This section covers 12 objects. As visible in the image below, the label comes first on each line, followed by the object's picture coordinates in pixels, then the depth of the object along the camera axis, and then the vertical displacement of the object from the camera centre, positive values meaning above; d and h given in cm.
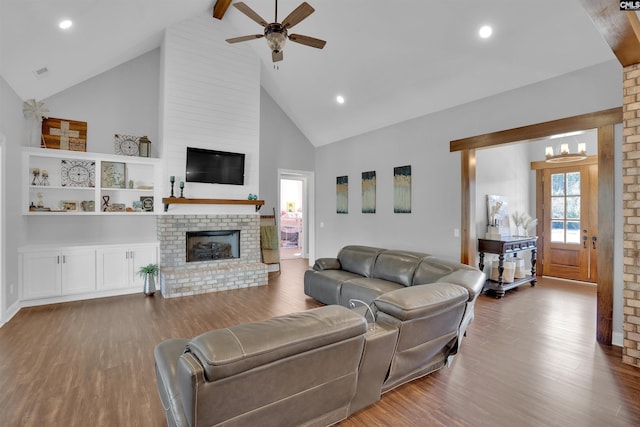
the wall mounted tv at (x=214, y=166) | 553 +86
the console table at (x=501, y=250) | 495 -59
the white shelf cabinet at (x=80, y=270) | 430 -86
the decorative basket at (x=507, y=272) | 536 -100
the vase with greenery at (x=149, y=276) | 504 -105
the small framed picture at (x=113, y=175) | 517 +65
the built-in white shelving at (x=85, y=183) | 462 +49
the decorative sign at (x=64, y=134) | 483 +126
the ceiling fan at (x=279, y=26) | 301 +191
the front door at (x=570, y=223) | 591 -16
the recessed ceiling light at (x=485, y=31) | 369 +220
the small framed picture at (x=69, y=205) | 493 +12
